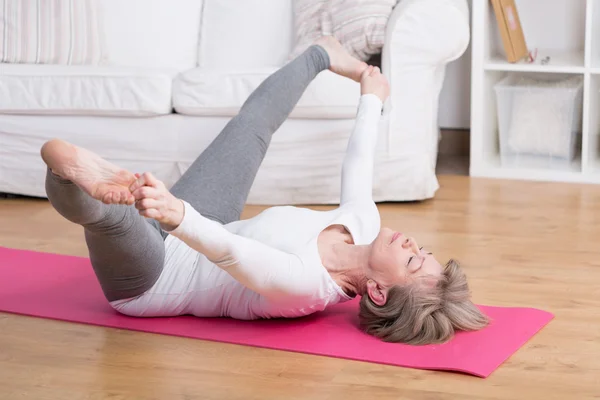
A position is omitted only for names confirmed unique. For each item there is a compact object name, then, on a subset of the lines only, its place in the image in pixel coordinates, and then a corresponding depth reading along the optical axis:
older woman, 2.68
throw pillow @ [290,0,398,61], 4.93
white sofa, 4.77
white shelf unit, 5.22
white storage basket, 5.28
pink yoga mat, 2.99
